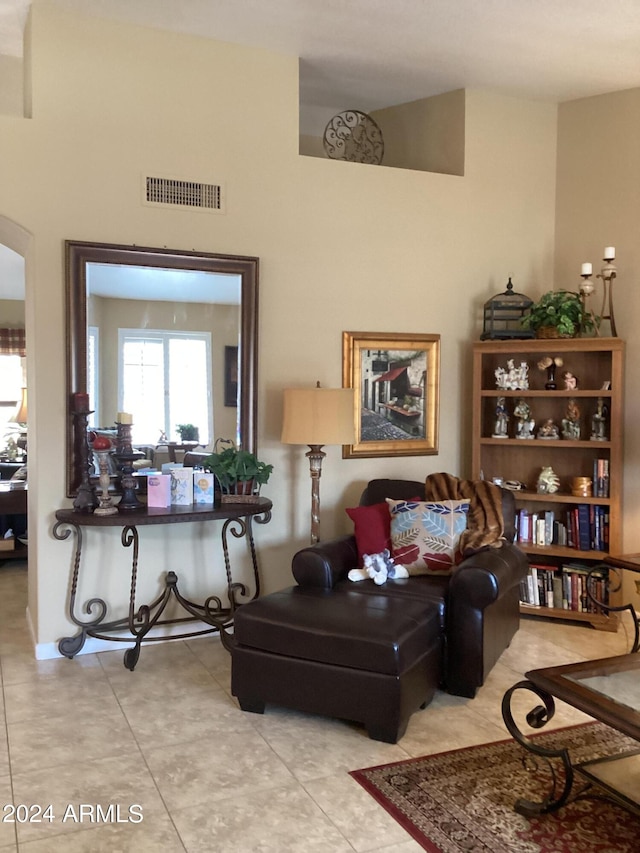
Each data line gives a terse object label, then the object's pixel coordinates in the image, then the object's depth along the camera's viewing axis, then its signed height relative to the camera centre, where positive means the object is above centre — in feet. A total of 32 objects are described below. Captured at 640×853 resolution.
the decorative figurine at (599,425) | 14.79 -0.41
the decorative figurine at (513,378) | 15.29 +0.53
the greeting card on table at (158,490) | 12.82 -1.50
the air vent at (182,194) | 13.16 +3.70
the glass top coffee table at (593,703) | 7.52 -2.98
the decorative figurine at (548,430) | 15.20 -0.52
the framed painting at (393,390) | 14.99 +0.27
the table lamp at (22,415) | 28.75 -0.51
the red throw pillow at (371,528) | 12.87 -2.14
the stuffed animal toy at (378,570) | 11.99 -2.69
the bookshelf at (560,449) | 14.44 -0.92
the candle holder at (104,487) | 12.16 -1.38
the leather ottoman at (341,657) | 9.62 -3.37
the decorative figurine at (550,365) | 15.15 +0.79
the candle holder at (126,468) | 12.72 -1.12
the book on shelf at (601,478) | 14.64 -1.44
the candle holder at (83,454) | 12.39 -0.88
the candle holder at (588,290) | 14.84 +2.24
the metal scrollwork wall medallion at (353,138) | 15.96 +5.64
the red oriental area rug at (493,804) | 7.63 -4.38
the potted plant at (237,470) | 13.07 -1.18
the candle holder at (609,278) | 14.84 +2.51
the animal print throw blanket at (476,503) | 12.50 -1.73
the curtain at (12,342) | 30.50 +2.44
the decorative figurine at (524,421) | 15.35 -0.35
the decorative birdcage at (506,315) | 15.35 +1.84
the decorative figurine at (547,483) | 15.20 -1.59
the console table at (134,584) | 12.11 -3.18
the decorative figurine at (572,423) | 15.05 -0.38
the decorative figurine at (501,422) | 15.55 -0.37
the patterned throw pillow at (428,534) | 12.48 -2.19
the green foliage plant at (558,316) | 14.62 +1.73
